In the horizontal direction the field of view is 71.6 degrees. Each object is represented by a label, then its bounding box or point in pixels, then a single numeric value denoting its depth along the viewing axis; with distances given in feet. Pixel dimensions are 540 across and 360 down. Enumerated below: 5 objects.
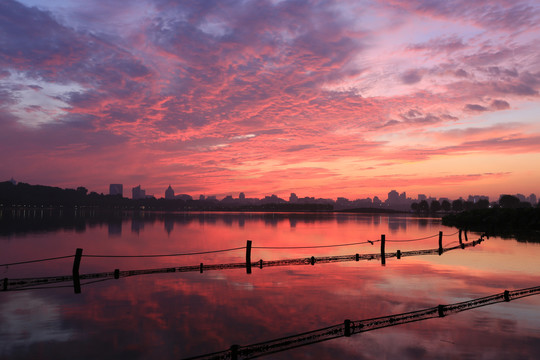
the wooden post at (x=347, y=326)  47.71
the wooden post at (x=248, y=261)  107.53
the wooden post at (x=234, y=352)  37.83
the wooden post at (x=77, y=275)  84.16
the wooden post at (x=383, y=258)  123.75
